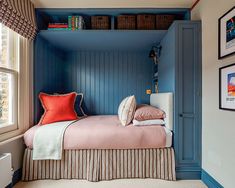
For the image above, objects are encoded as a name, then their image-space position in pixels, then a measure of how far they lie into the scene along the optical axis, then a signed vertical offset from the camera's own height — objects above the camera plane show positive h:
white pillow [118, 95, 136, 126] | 2.09 -0.24
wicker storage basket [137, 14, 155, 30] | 2.33 +1.05
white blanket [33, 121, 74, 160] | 1.84 -0.60
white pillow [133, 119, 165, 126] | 2.03 -0.37
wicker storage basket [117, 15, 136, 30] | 2.33 +1.05
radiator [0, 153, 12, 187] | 1.50 -0.75
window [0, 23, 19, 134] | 1.83 +0.18
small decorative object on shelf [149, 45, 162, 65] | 2.70 +0.73
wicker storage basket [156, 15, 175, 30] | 2.34 +1.07
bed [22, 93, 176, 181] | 1.88 -0.75
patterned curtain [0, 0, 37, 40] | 1.61 +0.87
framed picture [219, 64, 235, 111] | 1.39 +0.06
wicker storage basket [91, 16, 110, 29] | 2.35 +1.06
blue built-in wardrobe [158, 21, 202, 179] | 1.93 -0.03
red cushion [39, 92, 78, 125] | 2.22 -0.21
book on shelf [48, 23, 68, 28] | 2.34 +1.01
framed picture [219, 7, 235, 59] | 1.38 +0.55
